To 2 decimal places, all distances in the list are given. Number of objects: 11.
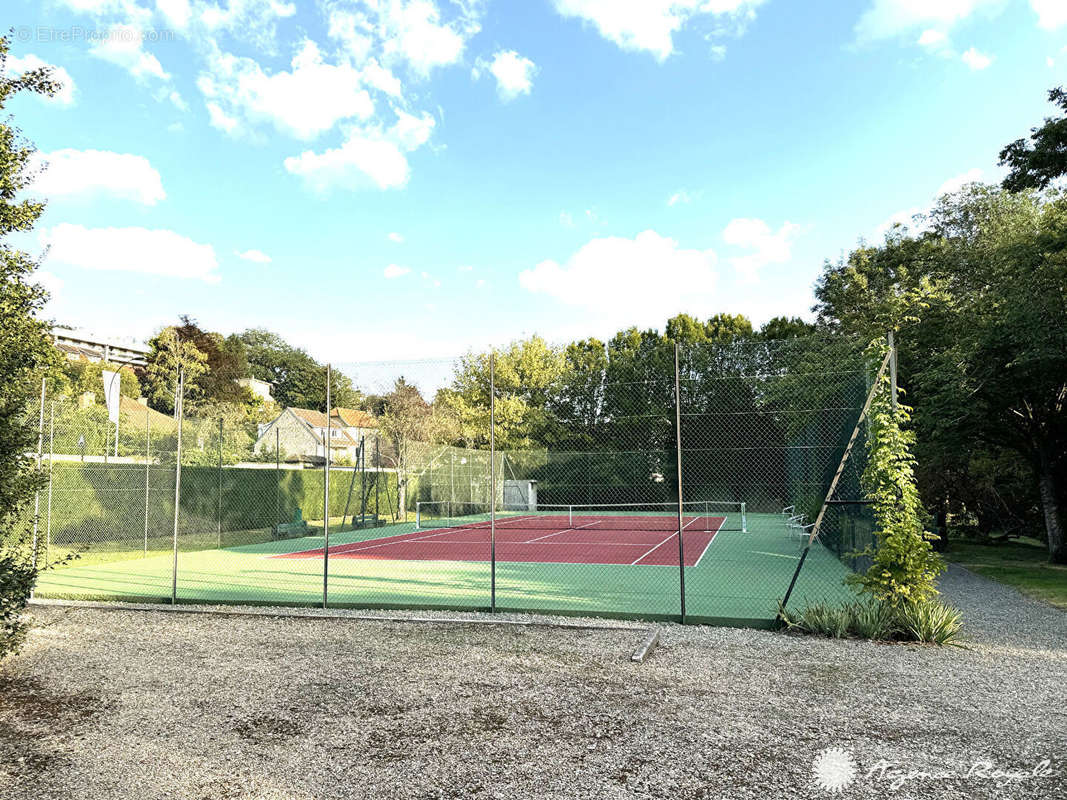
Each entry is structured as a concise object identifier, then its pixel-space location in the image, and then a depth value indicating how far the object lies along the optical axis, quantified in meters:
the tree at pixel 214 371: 46.59
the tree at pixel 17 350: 4.95
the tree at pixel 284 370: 73.75
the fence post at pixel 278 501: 19.68
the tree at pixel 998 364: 12.48
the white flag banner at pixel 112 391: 22.70
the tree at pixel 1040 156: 11.45
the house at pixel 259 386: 63.94
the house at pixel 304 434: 35.50
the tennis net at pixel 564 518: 20.27
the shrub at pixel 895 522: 6.35
